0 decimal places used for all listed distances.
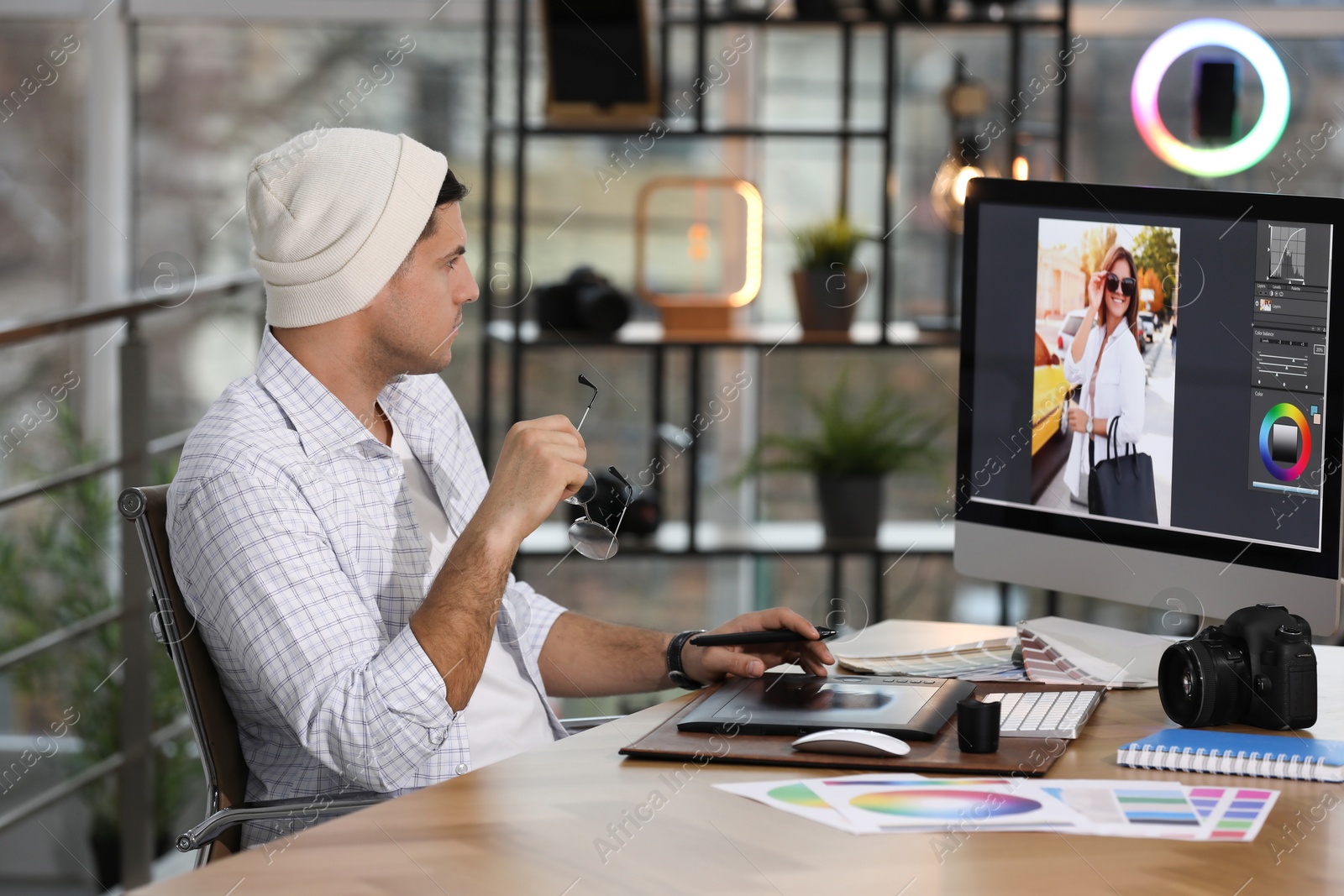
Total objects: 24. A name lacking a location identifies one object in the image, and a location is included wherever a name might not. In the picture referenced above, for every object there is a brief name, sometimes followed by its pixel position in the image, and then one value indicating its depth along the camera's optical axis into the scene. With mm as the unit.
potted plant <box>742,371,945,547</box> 5829
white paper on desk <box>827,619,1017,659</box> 3899
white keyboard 3554
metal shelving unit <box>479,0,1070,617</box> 5689
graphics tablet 3548
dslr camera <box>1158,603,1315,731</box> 3563
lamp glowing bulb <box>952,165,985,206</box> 5768
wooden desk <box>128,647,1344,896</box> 3205
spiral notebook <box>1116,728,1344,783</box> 3445
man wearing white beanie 3537
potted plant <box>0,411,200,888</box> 5363
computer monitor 3650
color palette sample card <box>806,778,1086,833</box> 3318
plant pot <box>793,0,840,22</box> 5776
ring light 5033
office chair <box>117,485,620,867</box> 3573
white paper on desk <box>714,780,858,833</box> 3333
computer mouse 3468
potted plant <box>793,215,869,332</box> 5811
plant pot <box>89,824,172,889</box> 5426
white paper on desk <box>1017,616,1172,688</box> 3779
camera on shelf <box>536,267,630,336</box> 5717
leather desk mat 3450
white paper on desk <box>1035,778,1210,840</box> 3309
